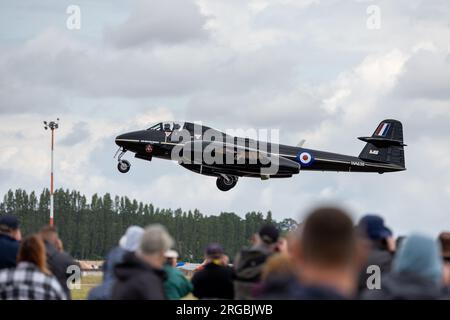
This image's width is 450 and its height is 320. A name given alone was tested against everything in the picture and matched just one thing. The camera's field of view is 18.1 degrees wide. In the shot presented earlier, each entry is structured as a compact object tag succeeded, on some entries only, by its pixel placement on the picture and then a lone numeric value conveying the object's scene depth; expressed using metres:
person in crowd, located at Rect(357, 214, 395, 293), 15.32
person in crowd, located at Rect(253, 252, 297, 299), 10.51
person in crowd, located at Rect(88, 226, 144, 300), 16.13
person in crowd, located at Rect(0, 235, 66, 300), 14.13
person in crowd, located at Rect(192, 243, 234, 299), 18.81
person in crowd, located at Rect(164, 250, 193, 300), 18.30
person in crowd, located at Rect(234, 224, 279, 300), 17.88
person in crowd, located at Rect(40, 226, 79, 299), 18.62
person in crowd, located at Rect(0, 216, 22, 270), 18.68
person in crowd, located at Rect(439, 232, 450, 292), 15.47
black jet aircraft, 65.33
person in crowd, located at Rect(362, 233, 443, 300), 10.25
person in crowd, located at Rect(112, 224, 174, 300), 12.90
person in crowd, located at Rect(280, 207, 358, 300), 8.25
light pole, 82.97
